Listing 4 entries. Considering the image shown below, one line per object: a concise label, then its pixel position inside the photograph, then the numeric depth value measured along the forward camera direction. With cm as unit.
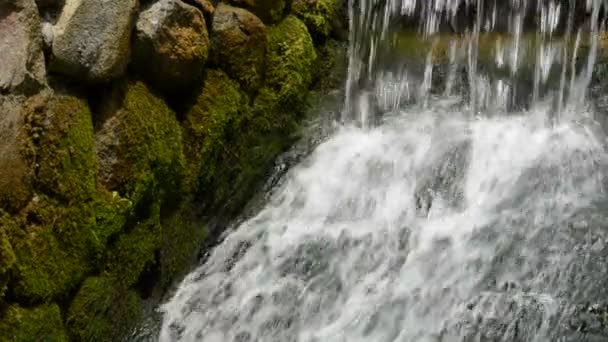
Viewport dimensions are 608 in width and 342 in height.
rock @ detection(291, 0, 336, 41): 661
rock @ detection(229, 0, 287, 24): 580
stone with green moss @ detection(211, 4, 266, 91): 543
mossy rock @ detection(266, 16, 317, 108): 600
